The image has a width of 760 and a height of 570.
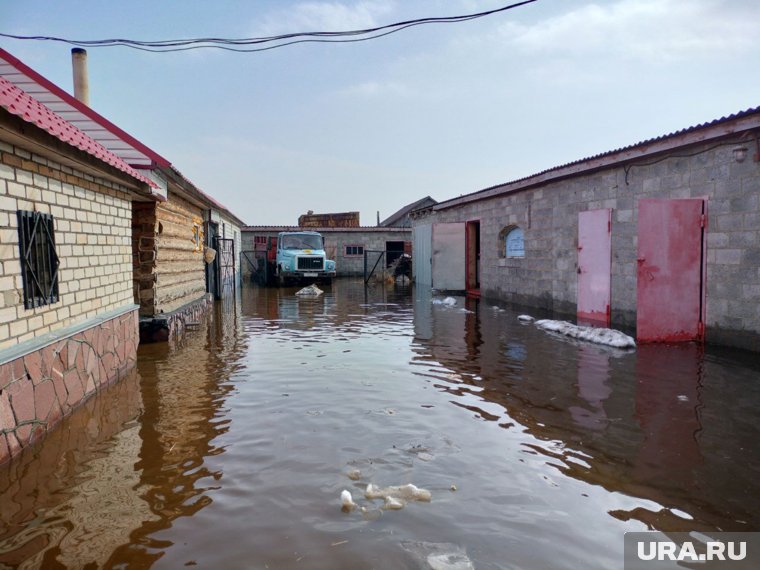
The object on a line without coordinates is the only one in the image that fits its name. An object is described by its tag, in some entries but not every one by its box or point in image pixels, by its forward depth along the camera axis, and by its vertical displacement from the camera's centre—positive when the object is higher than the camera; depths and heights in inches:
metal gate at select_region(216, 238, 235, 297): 683.4 -14.1
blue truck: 850.8 -8.8
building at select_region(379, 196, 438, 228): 1494.7 +115.5
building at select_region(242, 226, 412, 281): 1126.4 +24.7
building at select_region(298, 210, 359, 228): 1379.2 +92.5
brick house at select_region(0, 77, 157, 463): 158.7 -5.2
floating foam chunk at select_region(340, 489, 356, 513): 122.2 -59.4
